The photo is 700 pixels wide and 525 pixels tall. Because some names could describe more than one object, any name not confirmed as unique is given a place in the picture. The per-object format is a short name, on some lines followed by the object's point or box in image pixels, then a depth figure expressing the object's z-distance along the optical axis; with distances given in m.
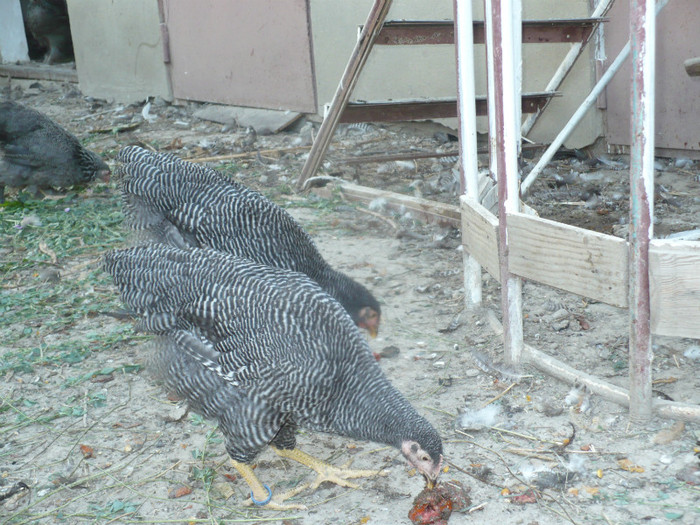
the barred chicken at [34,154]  6.67
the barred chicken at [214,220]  3.82
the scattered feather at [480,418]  3.11
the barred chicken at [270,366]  2.74
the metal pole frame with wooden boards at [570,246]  2.61
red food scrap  2.56
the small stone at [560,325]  3.81
